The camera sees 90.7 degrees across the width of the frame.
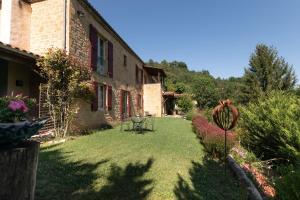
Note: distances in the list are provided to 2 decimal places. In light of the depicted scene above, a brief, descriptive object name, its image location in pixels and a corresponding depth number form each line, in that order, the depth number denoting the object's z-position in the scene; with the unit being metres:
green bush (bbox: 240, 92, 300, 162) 4.16
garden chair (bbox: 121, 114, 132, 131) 9.11
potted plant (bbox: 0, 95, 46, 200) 1.24
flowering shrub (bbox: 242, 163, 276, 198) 3.20
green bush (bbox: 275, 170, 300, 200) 1.53
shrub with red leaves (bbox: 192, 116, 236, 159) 4.36
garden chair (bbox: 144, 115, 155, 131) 7.80
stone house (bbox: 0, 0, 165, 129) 6.19
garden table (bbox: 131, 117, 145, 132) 6.90
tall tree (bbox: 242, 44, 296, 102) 13.92
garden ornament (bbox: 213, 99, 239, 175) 3.64
